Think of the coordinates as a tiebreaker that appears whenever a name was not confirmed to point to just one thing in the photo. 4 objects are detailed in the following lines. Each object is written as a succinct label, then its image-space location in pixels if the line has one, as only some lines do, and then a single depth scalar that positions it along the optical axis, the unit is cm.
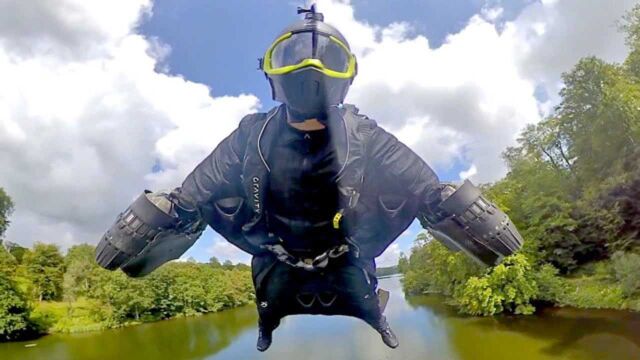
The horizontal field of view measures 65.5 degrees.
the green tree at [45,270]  3409
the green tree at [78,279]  3009
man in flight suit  101
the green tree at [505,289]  1694
